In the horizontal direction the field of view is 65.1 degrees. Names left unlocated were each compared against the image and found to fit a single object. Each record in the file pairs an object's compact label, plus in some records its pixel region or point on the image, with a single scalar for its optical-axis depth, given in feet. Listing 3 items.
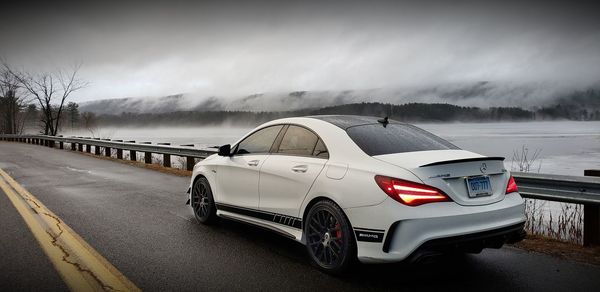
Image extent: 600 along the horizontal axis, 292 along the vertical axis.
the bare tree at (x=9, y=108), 180.56
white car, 11.93
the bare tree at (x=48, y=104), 125.59
